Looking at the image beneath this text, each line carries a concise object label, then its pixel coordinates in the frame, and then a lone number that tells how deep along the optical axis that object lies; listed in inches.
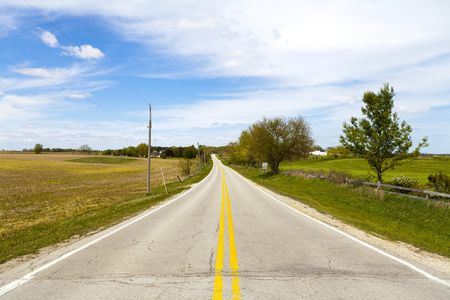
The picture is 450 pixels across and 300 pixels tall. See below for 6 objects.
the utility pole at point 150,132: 895.1
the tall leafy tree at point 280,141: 1649.9
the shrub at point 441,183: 613.0
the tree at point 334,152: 3959.6
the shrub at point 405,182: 686.8
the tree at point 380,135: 685.9
